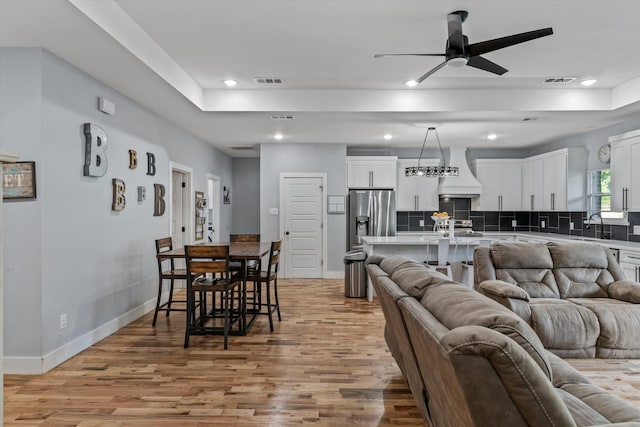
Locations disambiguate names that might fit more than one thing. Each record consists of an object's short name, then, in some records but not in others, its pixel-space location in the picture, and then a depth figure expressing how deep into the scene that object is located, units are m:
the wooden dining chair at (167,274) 4.28
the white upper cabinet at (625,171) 5.17
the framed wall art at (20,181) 3.19
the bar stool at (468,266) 5.59
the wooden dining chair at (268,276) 4.40
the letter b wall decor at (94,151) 3.74
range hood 7.82
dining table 3.91
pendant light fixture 6.00
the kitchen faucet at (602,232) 6.16
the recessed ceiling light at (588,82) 4.70
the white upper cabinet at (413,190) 8.00
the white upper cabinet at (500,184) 8.02
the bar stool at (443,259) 5.49
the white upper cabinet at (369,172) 7.72
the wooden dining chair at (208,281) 3.77
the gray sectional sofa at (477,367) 1.10
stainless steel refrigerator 7.45
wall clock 6.07
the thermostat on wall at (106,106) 3.96
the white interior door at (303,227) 7.63
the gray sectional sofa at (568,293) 3.41
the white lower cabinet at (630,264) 4.79
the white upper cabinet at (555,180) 6.60
